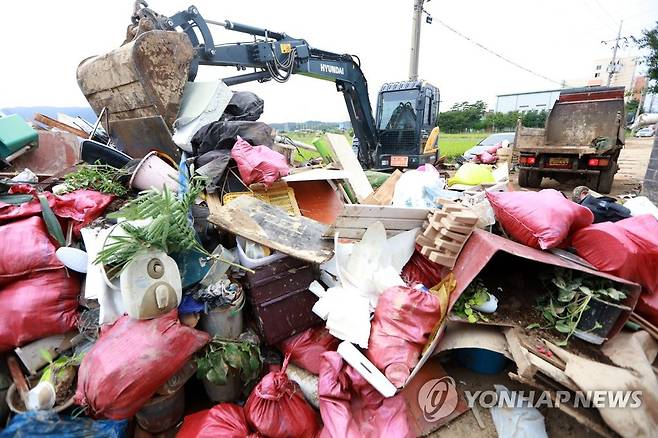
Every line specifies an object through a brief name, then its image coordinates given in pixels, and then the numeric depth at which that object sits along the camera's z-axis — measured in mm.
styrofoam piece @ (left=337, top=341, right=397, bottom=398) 1517
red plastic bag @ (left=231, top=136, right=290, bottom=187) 2518
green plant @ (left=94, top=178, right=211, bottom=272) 1577
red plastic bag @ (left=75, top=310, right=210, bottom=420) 1352
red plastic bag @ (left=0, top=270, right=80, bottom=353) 1621
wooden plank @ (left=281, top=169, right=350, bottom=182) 2744
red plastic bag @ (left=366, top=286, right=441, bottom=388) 1632
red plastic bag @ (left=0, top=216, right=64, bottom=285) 1733
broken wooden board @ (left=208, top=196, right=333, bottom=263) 2043
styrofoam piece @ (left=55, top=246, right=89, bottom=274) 1802
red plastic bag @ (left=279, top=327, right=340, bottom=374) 1855
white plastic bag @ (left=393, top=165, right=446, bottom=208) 2756
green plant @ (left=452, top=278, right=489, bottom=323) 1713
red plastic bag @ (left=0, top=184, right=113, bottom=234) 2018
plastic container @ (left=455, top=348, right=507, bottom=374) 1892
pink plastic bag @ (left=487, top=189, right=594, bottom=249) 1796
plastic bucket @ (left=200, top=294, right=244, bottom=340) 1830
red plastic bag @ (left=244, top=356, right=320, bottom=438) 1520
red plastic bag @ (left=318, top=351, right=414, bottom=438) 1506
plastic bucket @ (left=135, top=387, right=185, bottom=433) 1583
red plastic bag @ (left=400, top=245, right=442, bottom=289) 2135
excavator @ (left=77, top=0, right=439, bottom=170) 3145
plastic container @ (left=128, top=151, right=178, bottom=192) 2521
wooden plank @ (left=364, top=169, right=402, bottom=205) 3078
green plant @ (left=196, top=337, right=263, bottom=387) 1637
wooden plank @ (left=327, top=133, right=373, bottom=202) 3465
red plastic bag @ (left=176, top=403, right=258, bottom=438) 1460
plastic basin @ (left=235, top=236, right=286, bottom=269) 1965
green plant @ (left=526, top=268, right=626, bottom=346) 1600
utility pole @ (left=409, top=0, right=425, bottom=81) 10141
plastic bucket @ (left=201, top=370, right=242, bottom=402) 1742
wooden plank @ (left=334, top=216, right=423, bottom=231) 2172
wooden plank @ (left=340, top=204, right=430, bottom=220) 2146
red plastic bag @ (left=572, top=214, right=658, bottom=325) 1663
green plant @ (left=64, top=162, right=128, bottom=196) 2424
